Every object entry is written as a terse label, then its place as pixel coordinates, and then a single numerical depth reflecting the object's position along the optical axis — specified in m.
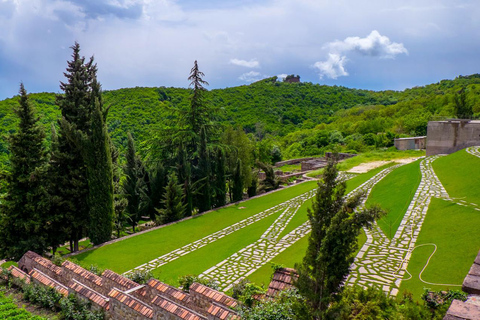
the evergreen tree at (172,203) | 17.09
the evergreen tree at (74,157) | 13.71
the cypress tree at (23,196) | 12.50
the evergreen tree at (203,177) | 19.83
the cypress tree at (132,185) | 19.27
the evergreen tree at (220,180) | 20.92
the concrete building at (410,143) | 33.47
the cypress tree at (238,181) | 22.25
